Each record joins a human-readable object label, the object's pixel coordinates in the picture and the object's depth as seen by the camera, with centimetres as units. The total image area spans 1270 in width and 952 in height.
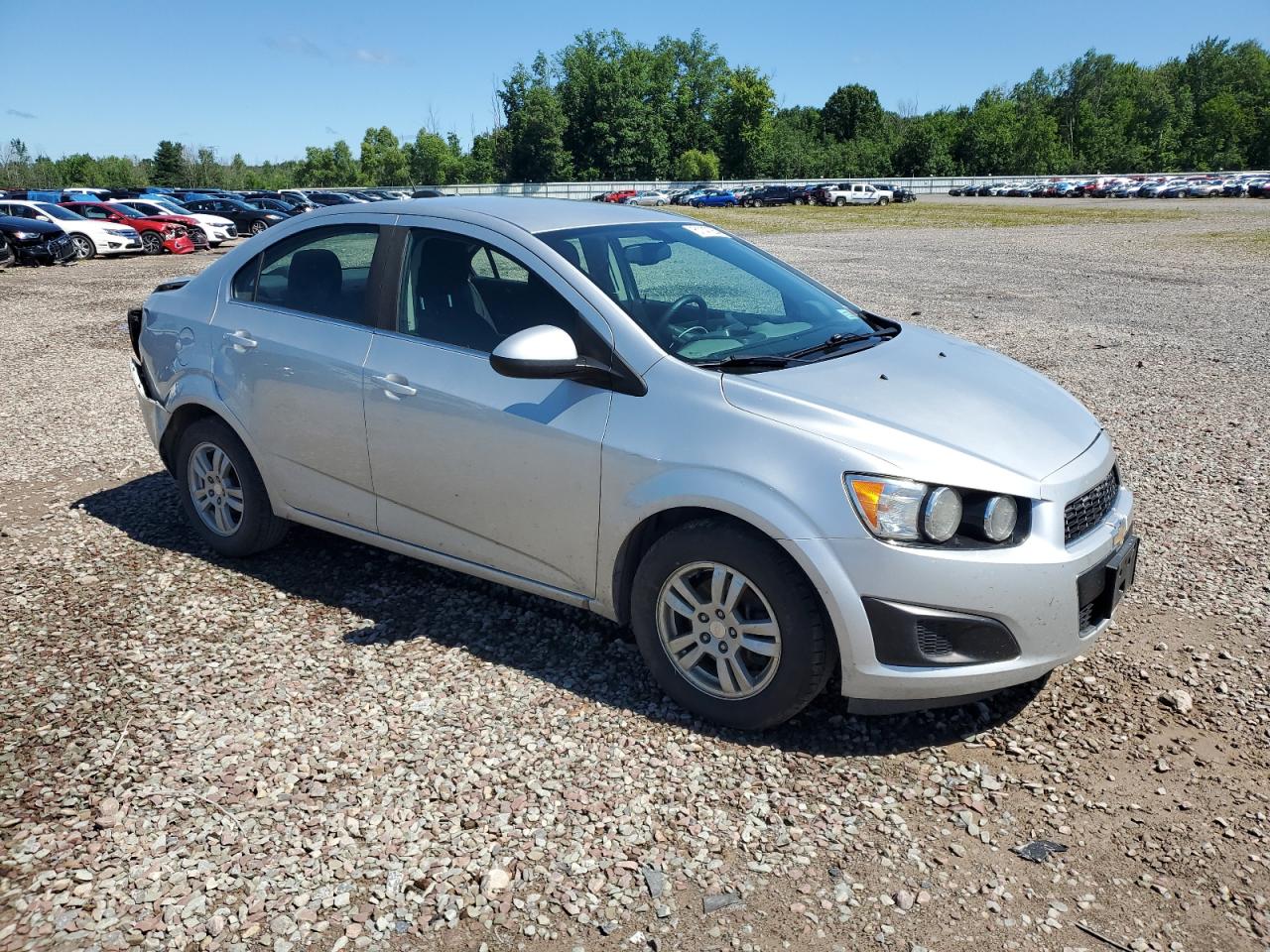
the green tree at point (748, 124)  11225
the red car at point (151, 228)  2705
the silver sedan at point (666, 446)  315
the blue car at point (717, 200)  6812
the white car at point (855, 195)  6456
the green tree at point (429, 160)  12450
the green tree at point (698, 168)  10606
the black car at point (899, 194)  6812
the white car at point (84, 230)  2509
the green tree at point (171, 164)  11075
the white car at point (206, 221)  2916
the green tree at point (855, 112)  12750
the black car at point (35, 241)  2302
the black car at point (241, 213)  3238
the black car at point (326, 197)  4532
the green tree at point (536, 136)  10688
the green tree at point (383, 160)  12800
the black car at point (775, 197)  6631
